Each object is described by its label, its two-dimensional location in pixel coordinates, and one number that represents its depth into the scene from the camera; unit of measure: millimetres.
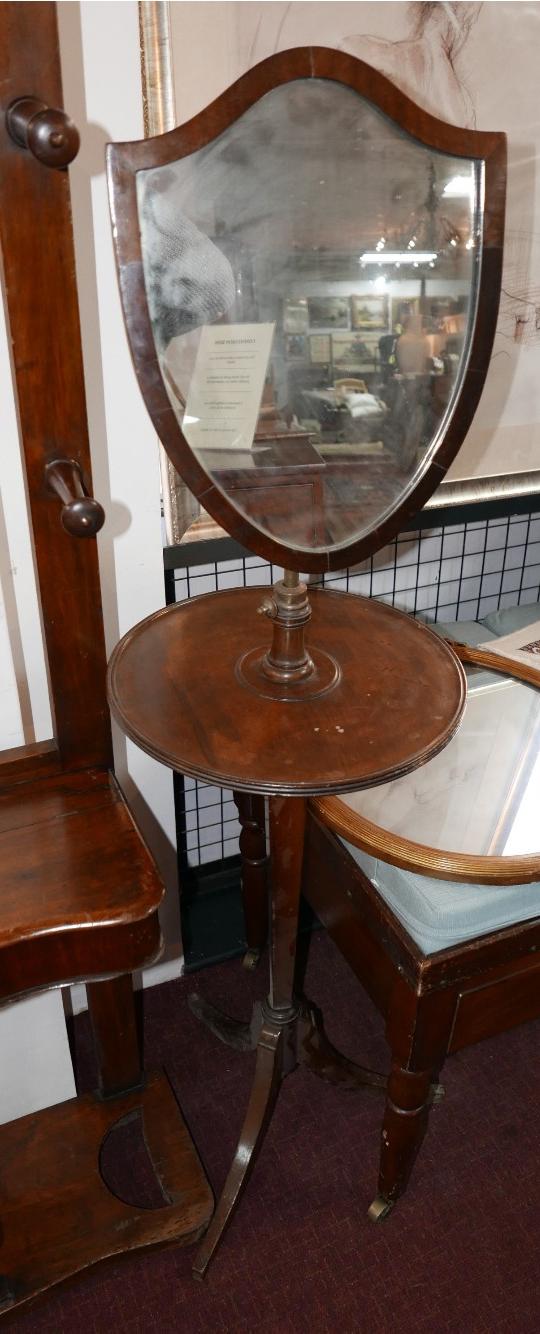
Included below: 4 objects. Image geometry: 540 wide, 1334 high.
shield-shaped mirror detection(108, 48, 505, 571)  868
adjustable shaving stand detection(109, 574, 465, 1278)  1000
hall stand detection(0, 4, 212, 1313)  873
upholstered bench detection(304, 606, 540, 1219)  1230
